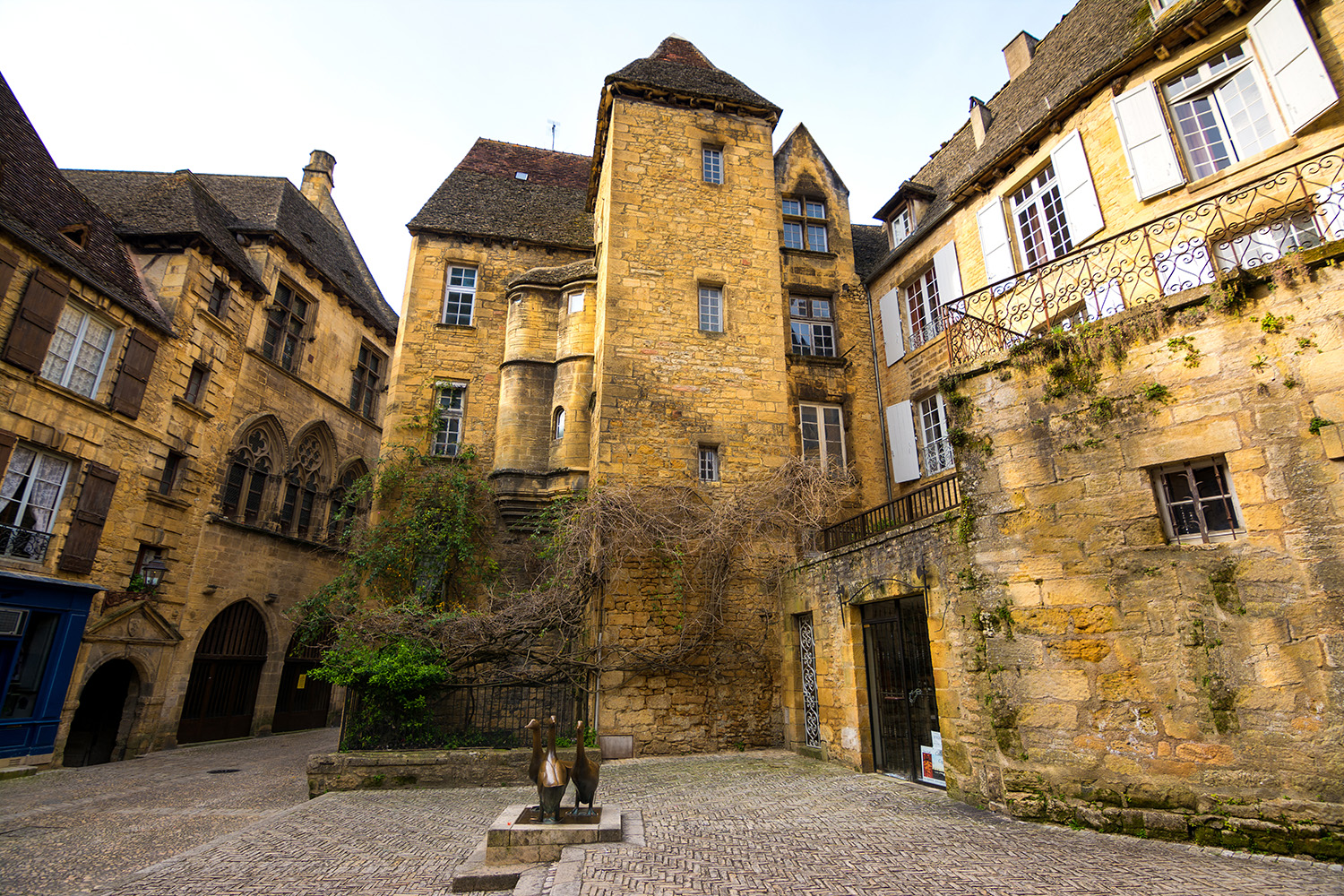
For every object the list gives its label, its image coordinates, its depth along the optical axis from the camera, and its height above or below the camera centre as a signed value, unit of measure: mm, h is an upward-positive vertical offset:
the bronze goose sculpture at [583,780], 5688 -1032
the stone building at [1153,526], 5227 +1220
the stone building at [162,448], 10445 +4097
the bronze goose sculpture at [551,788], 5297 -1024
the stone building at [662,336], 10641 +6331
